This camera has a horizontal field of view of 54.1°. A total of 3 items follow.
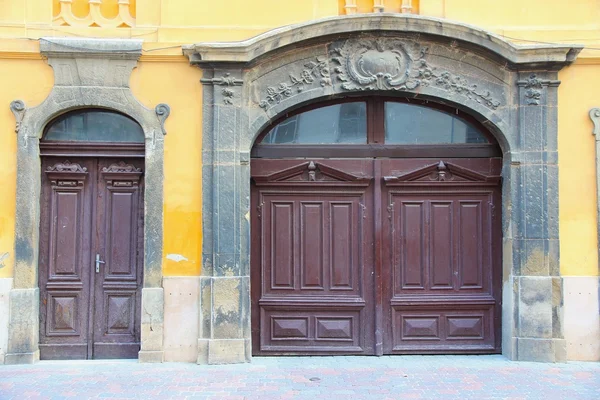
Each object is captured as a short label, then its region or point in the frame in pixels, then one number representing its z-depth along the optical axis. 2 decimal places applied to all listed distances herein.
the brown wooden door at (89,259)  7.13
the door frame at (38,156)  6.88
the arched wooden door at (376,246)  7.33
